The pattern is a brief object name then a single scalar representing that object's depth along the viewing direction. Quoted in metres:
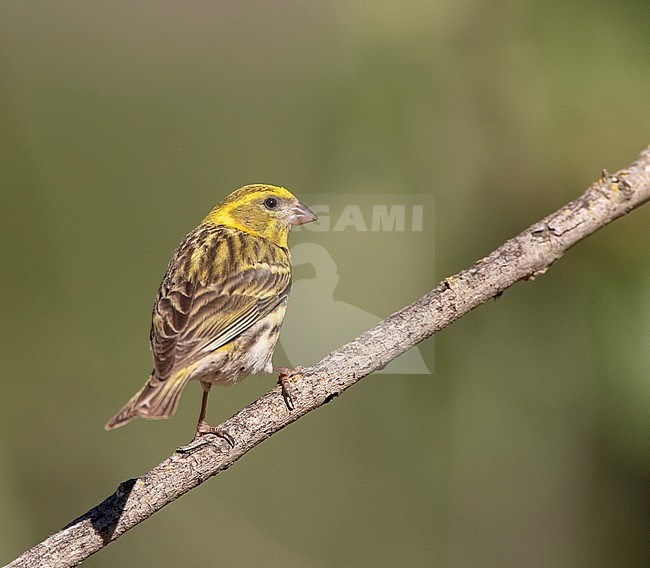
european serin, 4.93
